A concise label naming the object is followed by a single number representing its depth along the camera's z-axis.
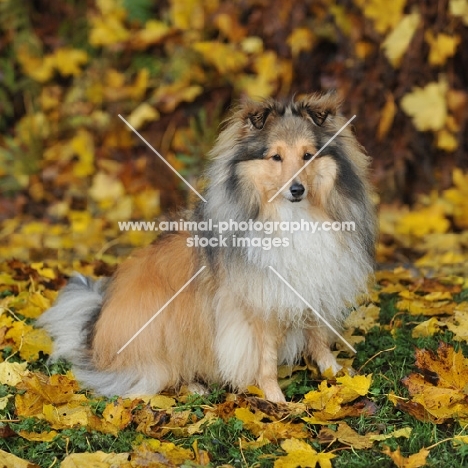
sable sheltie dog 3.42
